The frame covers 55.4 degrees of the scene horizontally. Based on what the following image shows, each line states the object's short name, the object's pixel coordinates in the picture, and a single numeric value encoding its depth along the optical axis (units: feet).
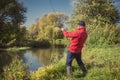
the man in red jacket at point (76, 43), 12.14
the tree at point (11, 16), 48.47
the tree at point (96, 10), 39.82
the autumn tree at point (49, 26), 87.73
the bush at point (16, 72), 12.19
